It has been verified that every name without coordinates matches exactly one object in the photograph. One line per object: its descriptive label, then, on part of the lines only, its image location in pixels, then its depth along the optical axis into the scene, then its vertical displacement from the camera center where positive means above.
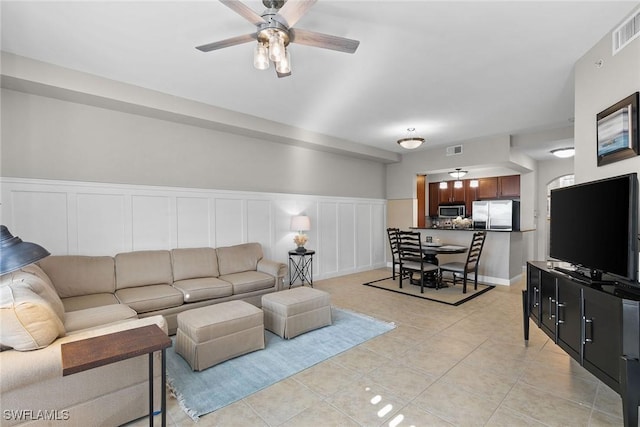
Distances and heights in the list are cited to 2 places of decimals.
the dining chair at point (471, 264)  4.86 -0.90
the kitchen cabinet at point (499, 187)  7.21 +0.60
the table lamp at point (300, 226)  5.16 -0.25
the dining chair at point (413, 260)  4.92 -0.85
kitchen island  5.53 -0.85
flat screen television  1.69 -0.11
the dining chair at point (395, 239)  5.45 -0.51
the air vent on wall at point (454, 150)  6.16 +1.29
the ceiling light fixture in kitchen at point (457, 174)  7.68 +0.99
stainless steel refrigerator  6.98 -0.07
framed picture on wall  2.02 +0.58
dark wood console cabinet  1.50 -0.72
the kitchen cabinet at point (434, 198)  8.52 +0.39
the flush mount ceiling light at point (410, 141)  5.09 +1.21
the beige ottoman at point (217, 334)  2.54 -1.10
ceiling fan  1.85 +1.22
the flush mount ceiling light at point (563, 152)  5.64 +1.14
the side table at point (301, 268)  5.49 -1.07
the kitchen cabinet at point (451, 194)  8.02 +0.49
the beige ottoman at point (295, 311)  3.18 -1.12
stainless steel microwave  7.96 +0.01
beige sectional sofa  1.59 -0.87
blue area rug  2.18 -1.36
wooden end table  1.38 -0.70
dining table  5.08 -0.74
